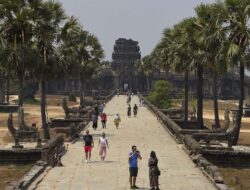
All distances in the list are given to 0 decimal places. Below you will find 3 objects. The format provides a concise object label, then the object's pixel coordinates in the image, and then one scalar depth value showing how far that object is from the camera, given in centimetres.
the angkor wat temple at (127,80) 13862
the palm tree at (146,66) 12056
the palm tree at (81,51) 3431
